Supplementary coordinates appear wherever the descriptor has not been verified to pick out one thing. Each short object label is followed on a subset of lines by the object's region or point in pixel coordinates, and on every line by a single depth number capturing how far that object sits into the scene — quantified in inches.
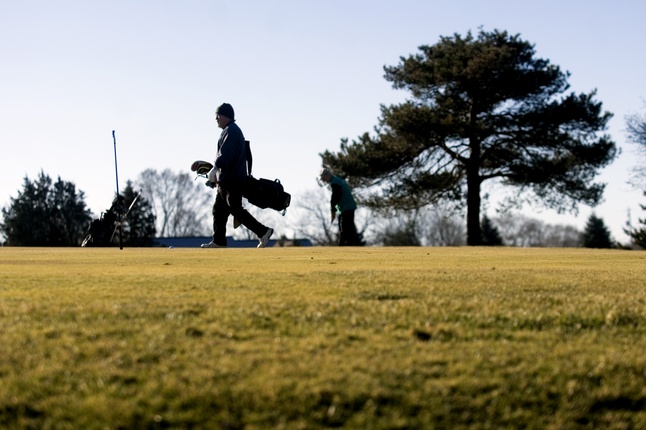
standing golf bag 885.2
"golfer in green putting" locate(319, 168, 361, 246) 915.4
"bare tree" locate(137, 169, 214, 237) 3882.9
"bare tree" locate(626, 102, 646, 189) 2066.9
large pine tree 1537.9
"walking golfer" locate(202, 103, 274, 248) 600.1
